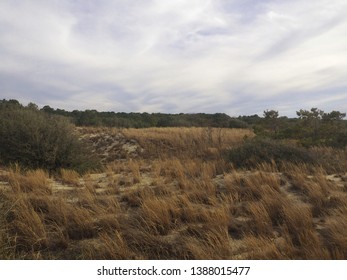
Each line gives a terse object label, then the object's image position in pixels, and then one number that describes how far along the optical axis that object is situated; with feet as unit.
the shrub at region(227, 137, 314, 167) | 38.93
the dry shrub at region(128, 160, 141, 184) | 31.60
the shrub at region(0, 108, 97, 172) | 39.65
